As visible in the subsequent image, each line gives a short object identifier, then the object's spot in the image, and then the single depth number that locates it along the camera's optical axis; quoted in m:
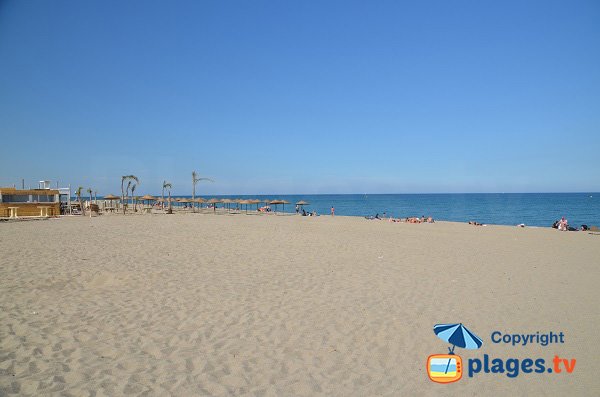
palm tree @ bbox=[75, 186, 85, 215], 35.95
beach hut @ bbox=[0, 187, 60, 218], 24.11
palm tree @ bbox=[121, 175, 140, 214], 34.59
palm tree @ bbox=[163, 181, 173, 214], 42.28
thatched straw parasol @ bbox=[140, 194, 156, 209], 43.09
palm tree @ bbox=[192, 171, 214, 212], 41.00
